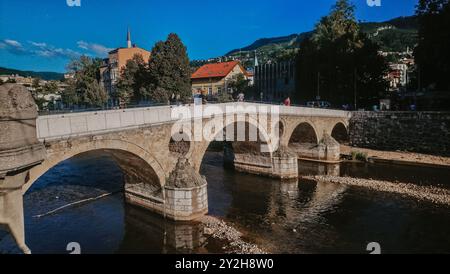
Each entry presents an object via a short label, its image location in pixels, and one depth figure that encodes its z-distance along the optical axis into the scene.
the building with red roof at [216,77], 66.75
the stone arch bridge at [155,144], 8.95
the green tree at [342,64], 43.06
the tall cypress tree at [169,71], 47.09
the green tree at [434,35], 31.69
